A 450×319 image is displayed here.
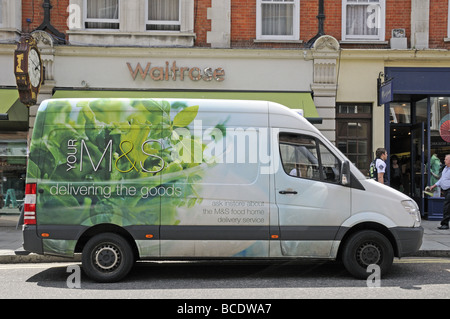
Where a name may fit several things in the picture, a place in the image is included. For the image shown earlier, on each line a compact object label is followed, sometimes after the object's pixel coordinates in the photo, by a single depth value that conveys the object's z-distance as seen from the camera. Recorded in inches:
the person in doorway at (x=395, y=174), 536.7
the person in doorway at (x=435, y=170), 517.8
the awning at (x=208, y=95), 487.2
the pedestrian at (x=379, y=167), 428.8
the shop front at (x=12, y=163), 496.7
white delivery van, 255.9
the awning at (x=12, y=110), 461.5
